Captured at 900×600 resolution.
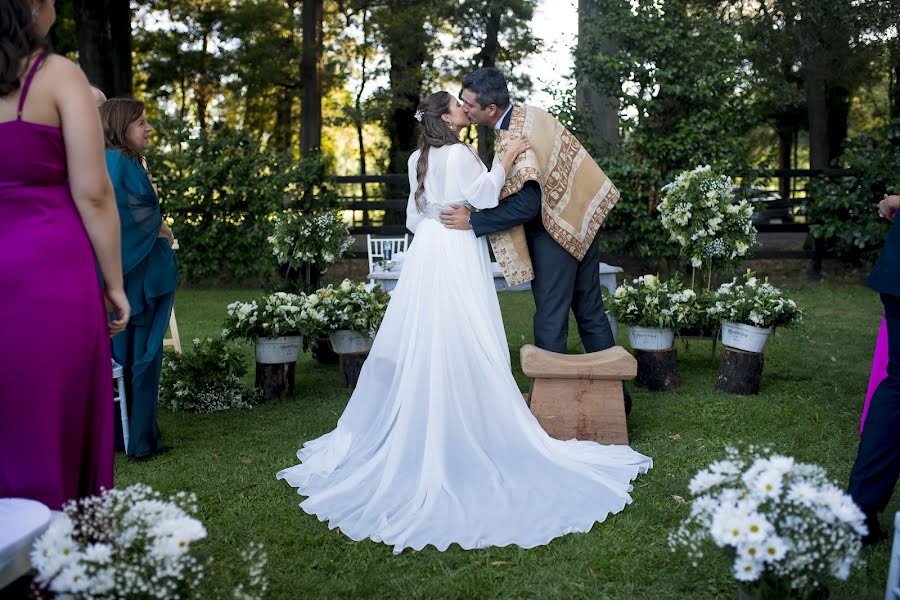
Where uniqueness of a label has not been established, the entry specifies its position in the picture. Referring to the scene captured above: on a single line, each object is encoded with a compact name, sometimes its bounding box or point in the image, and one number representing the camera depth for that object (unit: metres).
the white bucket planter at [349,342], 6.34
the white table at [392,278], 7.11
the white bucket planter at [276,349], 6.08
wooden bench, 4.75
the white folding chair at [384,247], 10.26
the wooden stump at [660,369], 6.31
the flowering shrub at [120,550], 1.94
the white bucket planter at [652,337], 6.27
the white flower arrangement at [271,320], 5.97
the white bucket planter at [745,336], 5.98
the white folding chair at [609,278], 7.37
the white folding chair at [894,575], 2.33
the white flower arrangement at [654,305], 6.24
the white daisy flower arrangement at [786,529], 2.14
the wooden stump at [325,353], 7.55
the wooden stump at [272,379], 6.16
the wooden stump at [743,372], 6.07
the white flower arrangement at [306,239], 7.16
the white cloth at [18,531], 1.92
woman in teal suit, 4.57
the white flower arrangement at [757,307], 5.93
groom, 4.71
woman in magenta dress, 2.30
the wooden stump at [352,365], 6.43
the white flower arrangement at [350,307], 6.21
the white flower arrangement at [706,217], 6.66
